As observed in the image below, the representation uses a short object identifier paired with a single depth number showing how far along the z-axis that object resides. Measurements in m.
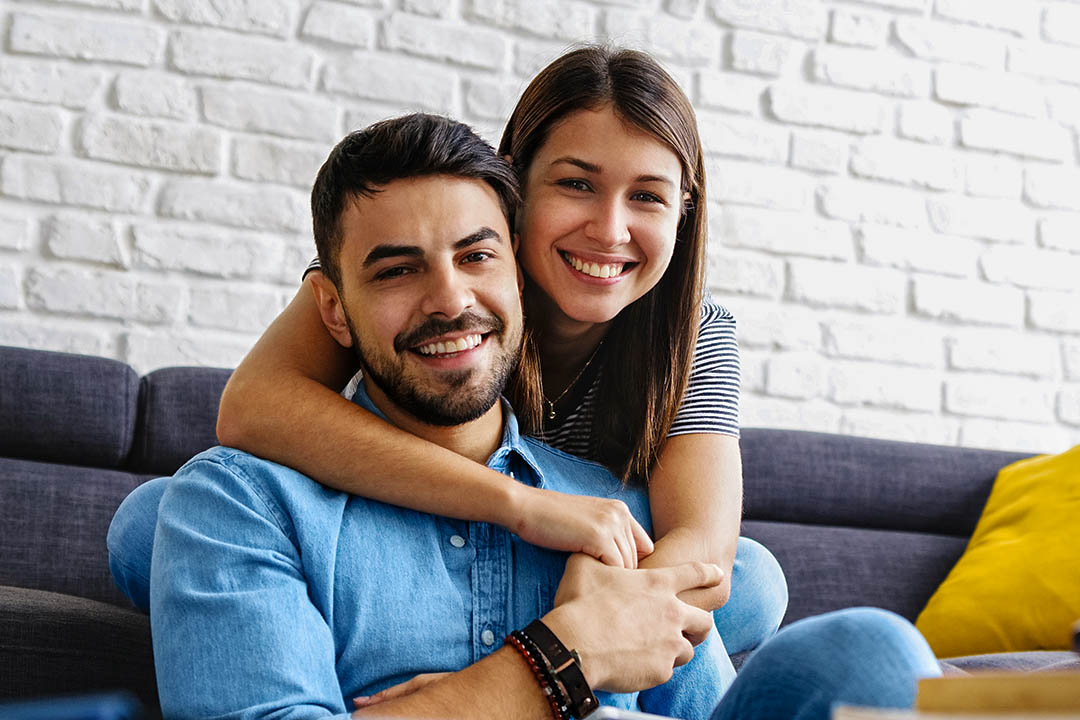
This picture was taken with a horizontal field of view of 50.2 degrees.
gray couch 1.31
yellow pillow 1.92
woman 1.23
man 1.02
